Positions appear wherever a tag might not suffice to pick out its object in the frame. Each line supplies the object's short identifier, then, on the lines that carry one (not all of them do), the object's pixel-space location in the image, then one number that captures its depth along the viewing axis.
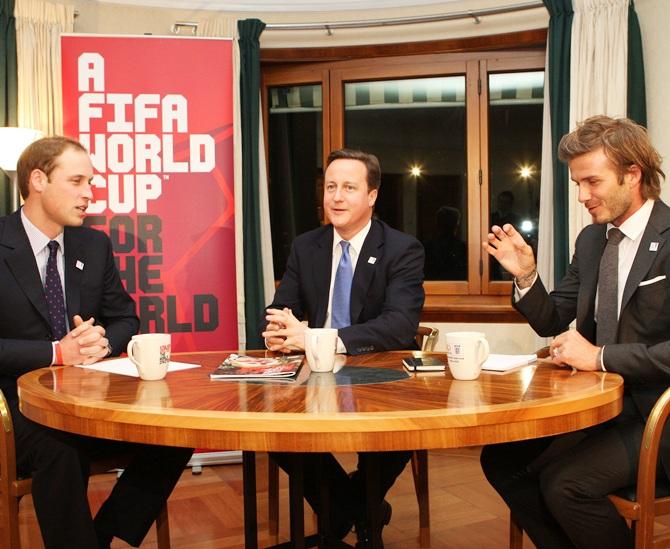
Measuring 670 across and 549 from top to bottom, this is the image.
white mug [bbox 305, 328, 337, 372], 1.70
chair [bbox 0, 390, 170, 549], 1.76
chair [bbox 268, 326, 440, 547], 2.62
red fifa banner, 3.56
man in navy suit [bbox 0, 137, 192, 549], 1.81
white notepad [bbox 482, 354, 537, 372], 1.75
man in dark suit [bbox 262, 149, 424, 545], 2.16
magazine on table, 1.64
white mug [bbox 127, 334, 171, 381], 1.61
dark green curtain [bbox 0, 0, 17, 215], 3.80
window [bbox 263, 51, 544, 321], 4.25
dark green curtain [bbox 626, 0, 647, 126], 3.62
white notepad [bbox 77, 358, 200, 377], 1.76
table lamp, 3.43
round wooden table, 1.21
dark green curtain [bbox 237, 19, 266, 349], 4.14
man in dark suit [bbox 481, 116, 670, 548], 1.67
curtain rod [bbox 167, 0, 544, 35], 3.87
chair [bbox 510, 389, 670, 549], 1.54
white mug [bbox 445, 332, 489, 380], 1.58
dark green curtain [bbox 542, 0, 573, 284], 3.73
